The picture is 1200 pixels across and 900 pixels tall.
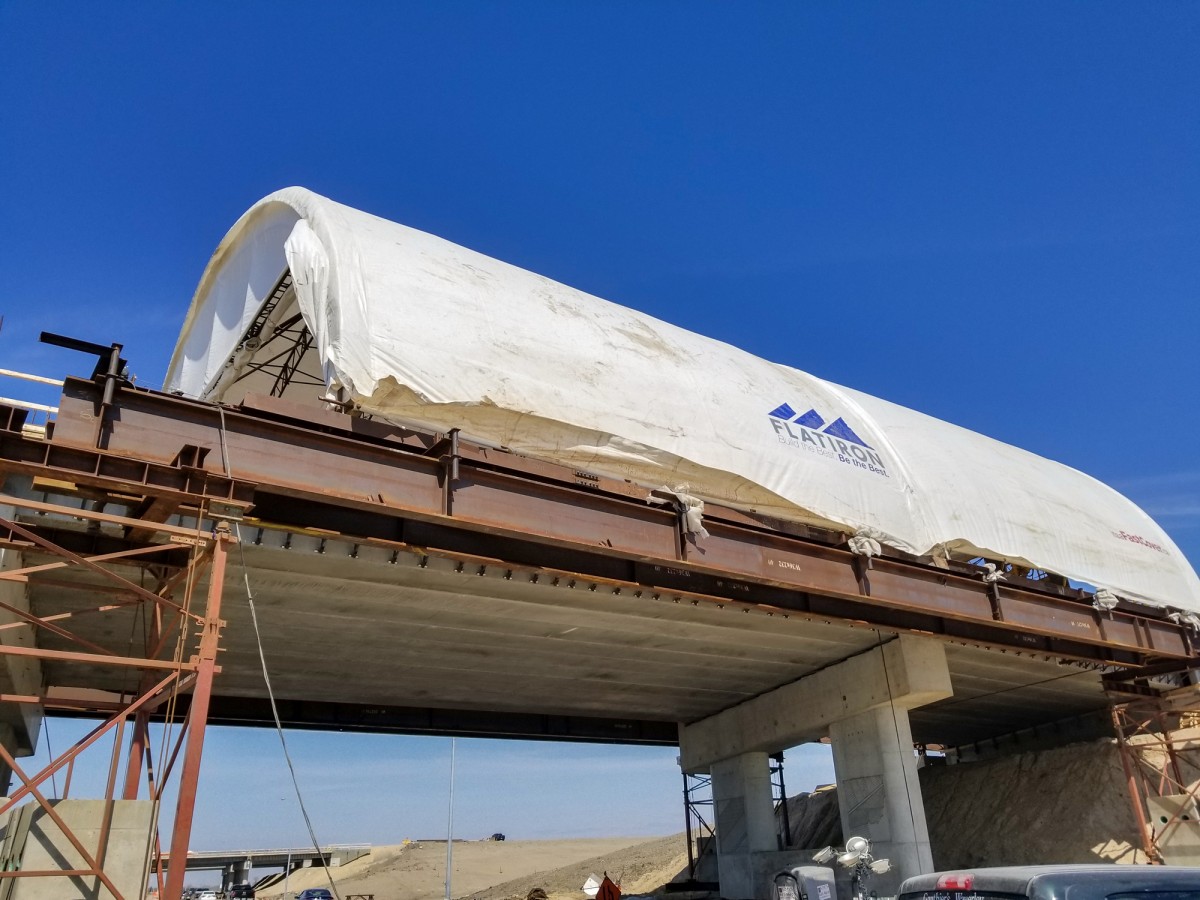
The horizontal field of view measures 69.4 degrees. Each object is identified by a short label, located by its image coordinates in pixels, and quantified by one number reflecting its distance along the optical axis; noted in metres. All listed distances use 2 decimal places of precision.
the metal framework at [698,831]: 29.24
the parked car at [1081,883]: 4.18
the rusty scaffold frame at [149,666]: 7.73
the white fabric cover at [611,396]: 11.28
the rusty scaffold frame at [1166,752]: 21.59
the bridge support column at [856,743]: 18.16
